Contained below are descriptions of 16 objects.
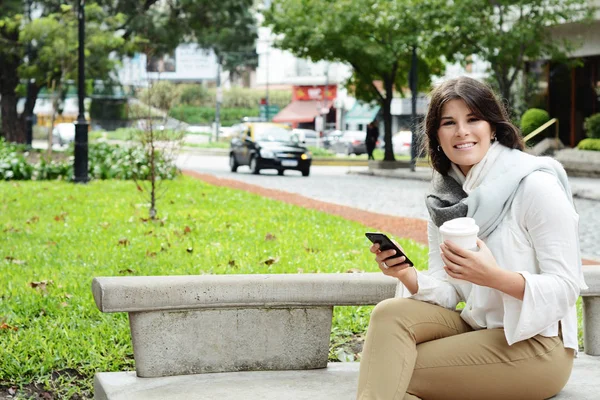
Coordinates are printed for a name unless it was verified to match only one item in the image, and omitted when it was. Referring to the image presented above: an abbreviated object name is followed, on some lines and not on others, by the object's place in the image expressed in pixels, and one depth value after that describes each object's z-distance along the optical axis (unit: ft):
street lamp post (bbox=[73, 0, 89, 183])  59.57
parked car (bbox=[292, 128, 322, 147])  179.28
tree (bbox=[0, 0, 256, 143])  92.79
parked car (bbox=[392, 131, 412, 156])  163.38
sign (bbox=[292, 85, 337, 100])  232.73
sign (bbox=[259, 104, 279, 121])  237.98
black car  91.04
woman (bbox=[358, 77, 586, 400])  10.29
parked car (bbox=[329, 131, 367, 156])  159.43
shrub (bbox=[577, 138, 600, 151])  89.92
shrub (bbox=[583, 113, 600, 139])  92.48
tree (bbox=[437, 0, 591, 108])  81.97
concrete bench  12.71
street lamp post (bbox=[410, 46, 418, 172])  90.51
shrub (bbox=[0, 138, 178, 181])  62.49
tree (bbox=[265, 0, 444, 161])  91.61
